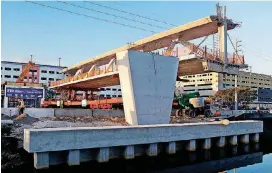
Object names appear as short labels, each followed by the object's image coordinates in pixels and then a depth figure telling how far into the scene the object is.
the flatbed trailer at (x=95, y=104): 36.11
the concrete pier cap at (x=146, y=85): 19.64
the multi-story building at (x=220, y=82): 111.94
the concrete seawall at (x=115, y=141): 13.81
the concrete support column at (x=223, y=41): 24.78
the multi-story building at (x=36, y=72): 81.50
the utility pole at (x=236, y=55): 26.79
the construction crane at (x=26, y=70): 57.59
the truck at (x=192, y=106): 34.62
